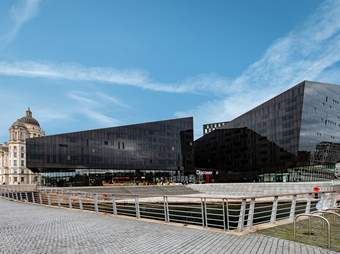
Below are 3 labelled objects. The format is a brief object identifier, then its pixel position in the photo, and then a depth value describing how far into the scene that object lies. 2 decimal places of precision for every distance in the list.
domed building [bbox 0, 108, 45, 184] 138.77
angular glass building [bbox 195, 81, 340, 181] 69.19
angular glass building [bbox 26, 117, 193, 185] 75.38
